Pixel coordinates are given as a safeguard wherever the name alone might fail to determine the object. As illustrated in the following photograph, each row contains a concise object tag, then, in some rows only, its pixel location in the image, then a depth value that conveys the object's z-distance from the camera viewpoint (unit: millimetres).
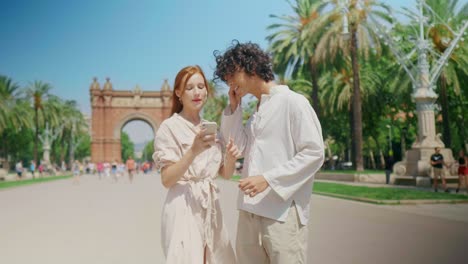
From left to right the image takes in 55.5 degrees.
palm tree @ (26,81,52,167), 47875
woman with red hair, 2424
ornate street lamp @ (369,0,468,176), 18703
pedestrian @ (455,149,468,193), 14500
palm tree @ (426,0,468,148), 25516
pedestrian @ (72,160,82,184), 25261
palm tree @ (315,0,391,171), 24094
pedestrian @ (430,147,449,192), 14912
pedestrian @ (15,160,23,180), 34106
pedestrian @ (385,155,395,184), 19547
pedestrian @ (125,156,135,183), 30461
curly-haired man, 2240
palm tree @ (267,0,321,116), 27875
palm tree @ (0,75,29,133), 35844
